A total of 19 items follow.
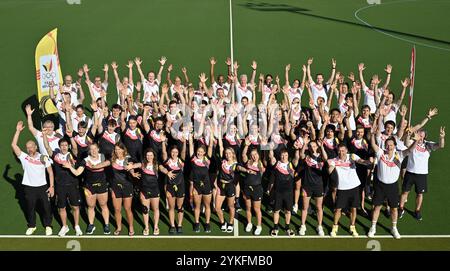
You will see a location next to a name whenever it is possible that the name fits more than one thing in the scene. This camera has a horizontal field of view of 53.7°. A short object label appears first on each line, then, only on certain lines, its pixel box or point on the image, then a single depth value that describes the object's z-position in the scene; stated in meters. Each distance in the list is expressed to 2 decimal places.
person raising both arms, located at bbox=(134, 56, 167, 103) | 11.55
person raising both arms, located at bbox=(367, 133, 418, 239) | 7.70
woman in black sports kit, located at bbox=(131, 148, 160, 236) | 7.68
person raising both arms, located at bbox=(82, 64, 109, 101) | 11.34
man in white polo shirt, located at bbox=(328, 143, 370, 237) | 7.75
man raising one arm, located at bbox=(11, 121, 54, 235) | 7.73
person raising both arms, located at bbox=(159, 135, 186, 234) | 7.82
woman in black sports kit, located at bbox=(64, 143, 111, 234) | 7.70
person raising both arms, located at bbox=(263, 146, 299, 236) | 7.72
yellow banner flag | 10.63
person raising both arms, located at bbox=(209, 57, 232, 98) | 11.48
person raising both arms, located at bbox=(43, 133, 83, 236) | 7.74
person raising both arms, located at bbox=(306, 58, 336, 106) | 11.37
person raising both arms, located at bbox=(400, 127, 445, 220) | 8.20
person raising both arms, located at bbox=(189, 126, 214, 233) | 7.93
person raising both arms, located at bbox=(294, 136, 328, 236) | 7.92
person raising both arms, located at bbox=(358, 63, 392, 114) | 10.56
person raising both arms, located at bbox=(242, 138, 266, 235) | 7.78
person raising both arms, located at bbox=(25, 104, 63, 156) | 8.27
